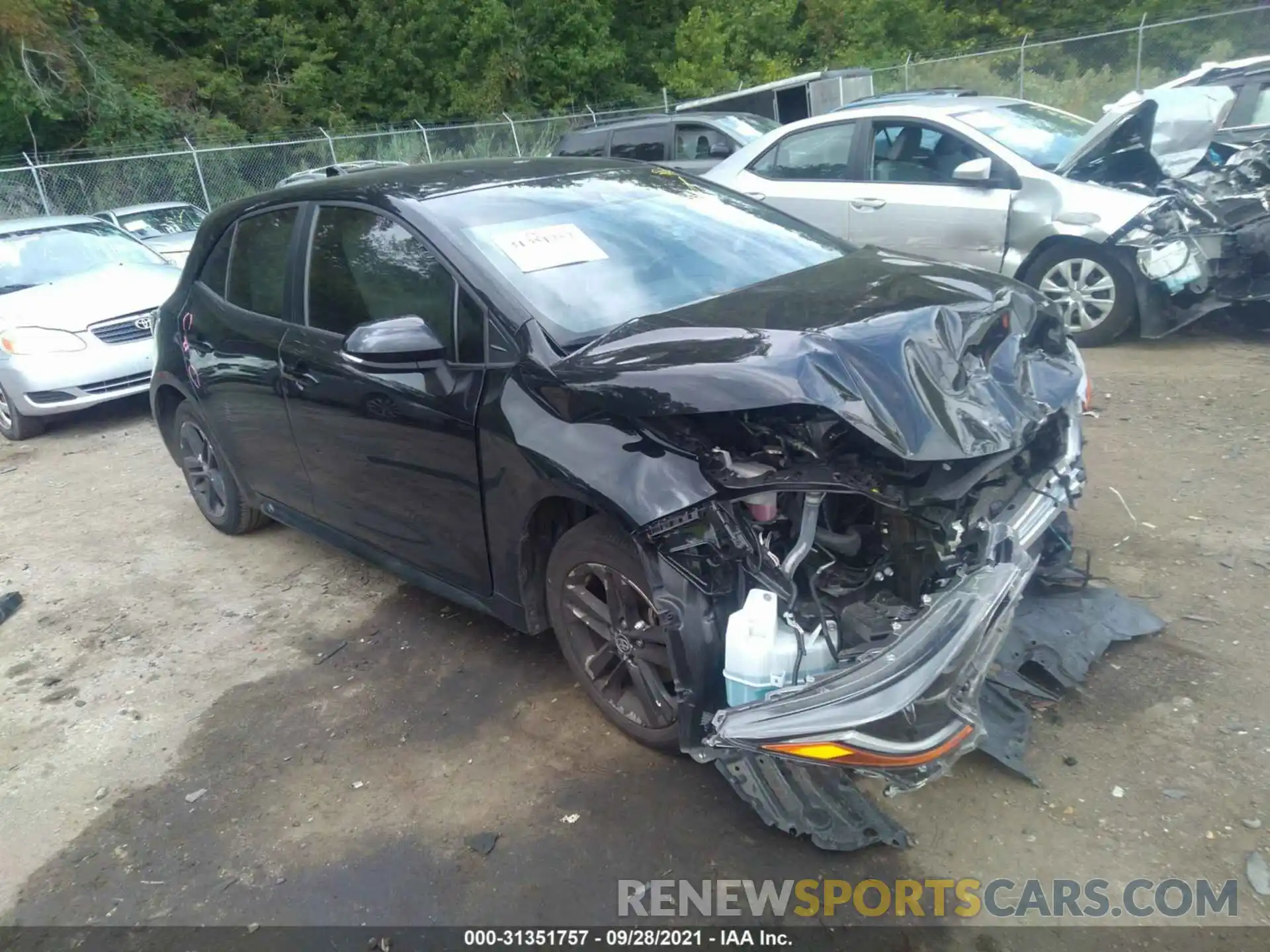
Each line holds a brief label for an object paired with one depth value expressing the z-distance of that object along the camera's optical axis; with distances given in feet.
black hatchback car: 8.26
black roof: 12.24
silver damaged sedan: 20.54
